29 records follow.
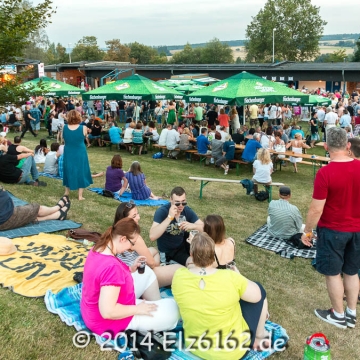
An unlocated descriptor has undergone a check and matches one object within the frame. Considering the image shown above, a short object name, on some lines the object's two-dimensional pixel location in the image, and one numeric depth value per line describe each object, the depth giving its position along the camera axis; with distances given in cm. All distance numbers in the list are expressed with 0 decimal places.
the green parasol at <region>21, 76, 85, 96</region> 1936
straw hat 533
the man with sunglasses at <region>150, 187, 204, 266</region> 488
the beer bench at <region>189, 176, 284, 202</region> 918
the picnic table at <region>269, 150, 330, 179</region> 1134
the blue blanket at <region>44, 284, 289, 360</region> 355
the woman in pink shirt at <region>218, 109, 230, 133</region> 1661
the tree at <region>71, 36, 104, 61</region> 9631
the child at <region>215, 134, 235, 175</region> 1235
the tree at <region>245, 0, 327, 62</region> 8275
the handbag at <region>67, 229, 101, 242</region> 628
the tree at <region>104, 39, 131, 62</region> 10288
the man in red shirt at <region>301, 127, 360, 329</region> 419
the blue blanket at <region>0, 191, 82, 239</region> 619
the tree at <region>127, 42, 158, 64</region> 11178
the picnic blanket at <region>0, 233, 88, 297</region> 459
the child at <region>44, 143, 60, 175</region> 1091
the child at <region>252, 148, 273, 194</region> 941
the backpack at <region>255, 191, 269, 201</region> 953
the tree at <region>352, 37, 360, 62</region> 5638
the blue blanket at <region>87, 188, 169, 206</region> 870
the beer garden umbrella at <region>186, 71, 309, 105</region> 1232
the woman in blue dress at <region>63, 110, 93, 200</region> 803
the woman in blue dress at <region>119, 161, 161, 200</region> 888
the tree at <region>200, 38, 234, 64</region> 11075
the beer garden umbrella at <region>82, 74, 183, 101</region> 1529
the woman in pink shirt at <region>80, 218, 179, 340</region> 327
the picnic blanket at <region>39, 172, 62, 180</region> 1062
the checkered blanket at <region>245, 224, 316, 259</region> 639
